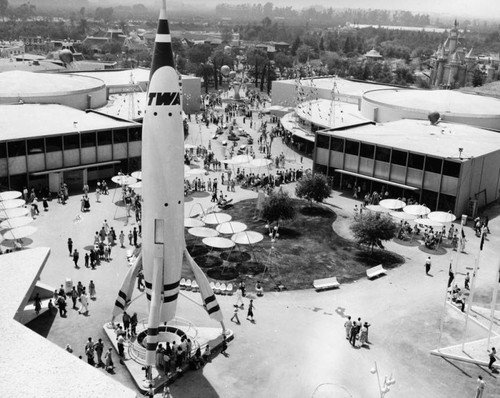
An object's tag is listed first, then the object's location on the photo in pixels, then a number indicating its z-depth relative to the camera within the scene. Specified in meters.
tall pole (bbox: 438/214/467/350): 32.12
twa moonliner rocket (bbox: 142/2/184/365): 28.00
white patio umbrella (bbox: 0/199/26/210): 44.35
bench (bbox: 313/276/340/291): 38.78
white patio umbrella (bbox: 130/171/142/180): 53.92
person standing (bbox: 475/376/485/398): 27.34
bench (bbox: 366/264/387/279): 40.75
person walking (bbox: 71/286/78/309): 34.91
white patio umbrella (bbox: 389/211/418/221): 47.72
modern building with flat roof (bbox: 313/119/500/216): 52.94
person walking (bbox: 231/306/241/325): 33.97
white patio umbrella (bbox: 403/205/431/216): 48.31
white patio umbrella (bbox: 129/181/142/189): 51.59
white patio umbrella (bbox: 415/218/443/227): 46.56
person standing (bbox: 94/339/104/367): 29.14
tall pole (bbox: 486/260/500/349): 30.21
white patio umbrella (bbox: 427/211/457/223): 47.12
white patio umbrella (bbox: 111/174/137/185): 52.78
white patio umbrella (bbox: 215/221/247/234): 41.69
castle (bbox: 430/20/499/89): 158.62
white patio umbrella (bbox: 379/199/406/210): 49.66
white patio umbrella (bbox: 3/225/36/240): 39.88
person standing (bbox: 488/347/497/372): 30.36
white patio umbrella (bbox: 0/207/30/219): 42.88
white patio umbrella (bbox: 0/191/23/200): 46.69
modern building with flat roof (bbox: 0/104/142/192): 53.91
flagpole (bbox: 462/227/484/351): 31.25
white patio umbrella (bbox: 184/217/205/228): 43.19
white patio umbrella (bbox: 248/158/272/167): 59.76
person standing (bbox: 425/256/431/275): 41.47
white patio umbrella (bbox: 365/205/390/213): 49.93
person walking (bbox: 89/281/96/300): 36.06
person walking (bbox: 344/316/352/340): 32.73
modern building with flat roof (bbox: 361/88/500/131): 68.31
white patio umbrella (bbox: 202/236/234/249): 39.38
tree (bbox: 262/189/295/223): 47.47
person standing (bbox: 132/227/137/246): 44.17
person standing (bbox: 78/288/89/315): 34.19
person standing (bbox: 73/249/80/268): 40.09
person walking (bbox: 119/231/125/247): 43.77
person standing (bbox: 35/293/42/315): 33.31
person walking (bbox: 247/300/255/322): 34.37
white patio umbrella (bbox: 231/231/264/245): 40.31
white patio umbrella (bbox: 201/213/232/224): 43.19
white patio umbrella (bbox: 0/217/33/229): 41.00
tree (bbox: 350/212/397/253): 43.72
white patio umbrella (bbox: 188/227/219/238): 41.19
